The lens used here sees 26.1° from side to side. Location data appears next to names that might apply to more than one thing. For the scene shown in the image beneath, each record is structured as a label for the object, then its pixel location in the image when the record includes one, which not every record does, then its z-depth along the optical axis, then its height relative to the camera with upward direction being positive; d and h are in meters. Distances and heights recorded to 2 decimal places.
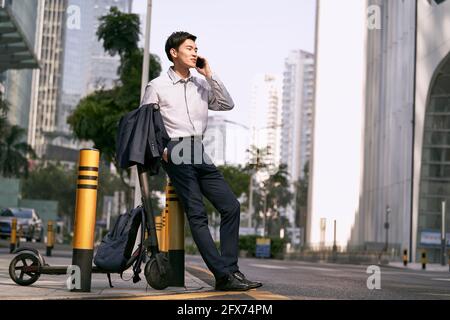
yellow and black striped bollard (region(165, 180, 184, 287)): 7.80 +0.10
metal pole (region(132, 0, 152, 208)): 24.33 +5.04
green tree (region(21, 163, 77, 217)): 104.19 +5.50
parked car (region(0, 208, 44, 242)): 40.88 +0.68
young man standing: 7.07 +0.65
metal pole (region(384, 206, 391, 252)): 54.32 +2.07
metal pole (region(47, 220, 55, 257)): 22.73 +0.00
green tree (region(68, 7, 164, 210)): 36.72 +6.21
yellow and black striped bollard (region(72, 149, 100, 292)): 6.74 +0.21
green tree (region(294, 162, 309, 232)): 142.07 +8.55
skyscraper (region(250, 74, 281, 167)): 86.01 +8.89
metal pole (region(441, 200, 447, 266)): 41.36 +0.54
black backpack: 6.90 -0.03
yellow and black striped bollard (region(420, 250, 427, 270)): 34.90 -0.20
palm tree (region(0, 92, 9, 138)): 60.53 +8.04
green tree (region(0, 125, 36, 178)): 80.25 +6.91
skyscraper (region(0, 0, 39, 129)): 41.94 +9.25
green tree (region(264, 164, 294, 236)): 102.06 +7.01
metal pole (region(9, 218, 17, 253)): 23.66 +0.07
